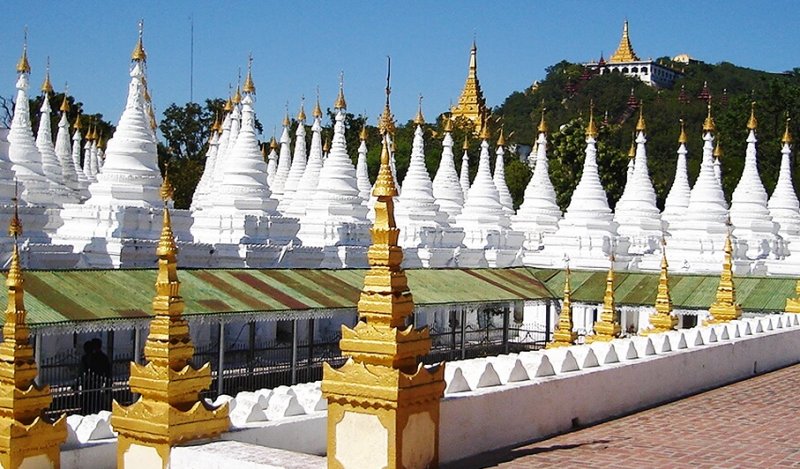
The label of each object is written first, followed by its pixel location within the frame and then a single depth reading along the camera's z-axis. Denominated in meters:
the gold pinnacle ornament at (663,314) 22.31
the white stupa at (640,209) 40.06
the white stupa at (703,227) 35.41
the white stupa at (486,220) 39.03
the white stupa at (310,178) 38.59
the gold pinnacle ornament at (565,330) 24.45
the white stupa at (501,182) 45.66
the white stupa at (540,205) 43.09
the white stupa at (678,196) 42.42
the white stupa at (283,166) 47.19
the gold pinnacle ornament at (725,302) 22.80
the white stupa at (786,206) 42.62
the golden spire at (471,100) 84.50
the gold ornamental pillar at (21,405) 9.97
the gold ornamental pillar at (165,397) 9.48
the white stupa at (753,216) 37.97
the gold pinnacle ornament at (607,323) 22.41
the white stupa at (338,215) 31.33
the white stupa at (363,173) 41.47
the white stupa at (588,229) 36.41
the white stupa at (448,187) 43.31
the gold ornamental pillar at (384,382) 8.78
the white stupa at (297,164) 43.94
